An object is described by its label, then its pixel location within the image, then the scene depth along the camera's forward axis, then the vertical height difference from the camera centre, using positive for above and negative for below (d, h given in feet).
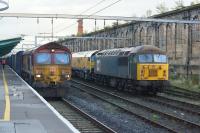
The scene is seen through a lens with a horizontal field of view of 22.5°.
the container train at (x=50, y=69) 84.79 -2.16
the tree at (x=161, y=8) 187.93 +17.89
